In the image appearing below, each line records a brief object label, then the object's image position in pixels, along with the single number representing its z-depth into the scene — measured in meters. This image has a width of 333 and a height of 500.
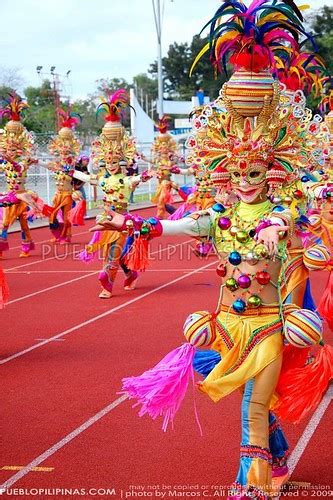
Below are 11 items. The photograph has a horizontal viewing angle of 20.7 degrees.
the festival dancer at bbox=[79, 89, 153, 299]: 12.66
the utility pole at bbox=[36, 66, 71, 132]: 44.71
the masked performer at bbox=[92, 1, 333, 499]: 5.03
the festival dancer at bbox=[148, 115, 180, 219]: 23.30
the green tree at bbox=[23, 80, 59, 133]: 46.06
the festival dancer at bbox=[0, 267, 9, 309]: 8.67
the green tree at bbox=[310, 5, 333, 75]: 51.47
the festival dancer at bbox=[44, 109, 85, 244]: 19.02
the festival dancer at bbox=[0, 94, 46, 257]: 16.94
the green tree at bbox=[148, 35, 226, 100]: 67.04
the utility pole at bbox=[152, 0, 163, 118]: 33.25
